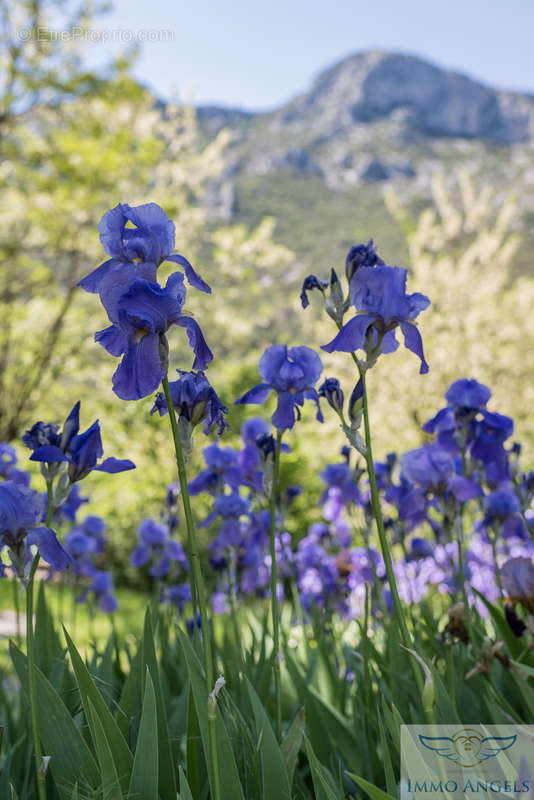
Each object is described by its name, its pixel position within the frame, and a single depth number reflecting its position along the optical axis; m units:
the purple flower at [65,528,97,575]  2.77
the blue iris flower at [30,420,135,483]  1.10
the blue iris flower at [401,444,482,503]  1.65
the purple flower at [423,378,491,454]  1.68
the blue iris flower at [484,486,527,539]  2.09
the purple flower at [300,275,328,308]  1.26
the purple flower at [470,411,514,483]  1.74
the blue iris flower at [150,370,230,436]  1.05
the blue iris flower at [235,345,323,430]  1.46
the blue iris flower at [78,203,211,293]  1.01
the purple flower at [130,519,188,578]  2.57
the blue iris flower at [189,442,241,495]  2.03
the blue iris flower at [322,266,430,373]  1.12
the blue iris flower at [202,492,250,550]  2.11
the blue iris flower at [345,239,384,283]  1.23
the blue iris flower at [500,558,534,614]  1.16
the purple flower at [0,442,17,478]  2.04
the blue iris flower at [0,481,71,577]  1.03
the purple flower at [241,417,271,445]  2.13
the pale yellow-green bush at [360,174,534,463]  11.39
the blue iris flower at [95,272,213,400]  0.93
